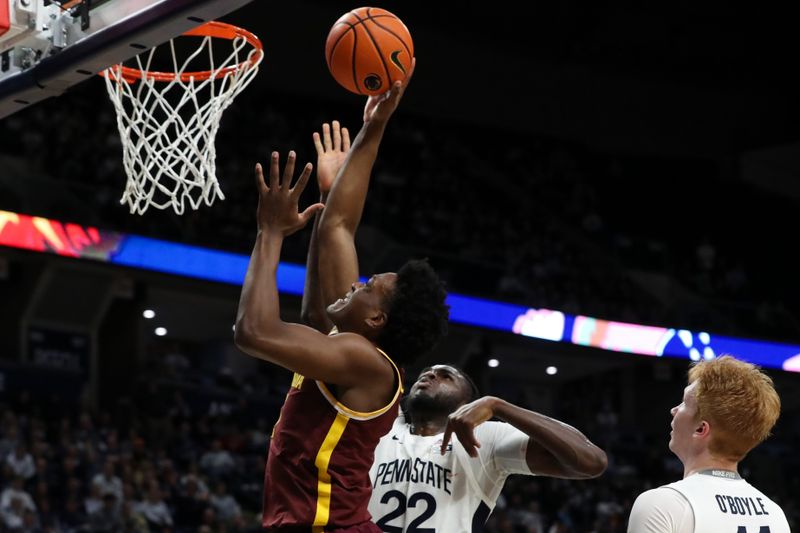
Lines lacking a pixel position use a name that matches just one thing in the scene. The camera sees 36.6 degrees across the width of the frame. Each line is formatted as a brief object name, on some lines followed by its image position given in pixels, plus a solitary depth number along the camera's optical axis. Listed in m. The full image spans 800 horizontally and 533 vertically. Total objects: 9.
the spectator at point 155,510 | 11.81
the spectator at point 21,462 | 11.83
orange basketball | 4.30
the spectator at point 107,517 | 11.29
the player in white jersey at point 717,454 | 2.80
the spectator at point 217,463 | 13.91
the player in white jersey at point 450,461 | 3.34
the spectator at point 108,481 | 11.91
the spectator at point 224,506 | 12.59
